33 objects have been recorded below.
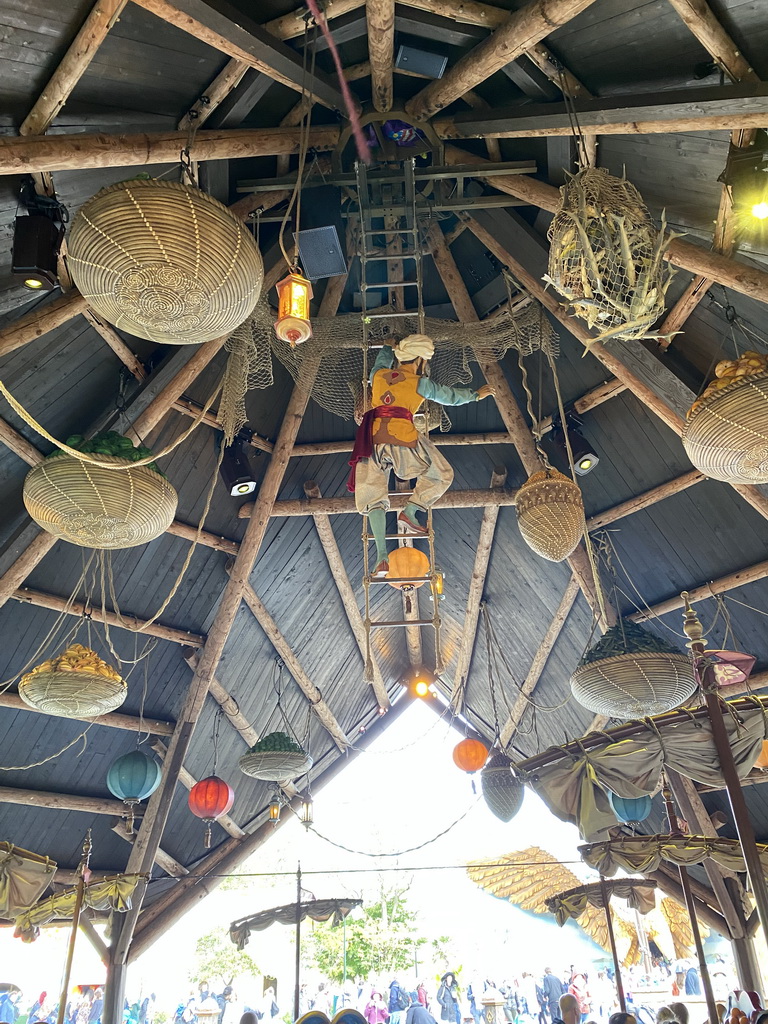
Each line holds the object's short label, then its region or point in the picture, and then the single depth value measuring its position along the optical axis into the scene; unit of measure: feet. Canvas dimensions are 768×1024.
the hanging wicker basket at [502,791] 23.17
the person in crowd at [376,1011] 37.52
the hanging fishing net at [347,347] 16.49
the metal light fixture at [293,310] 11.03
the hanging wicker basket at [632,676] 15.60
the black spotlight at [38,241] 12.03
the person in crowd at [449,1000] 41.32
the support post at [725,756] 11.27
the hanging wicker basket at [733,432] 11.07
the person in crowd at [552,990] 37.14
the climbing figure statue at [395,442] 15.78
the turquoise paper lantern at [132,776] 21.53
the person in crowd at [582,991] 39.50
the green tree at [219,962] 52.26
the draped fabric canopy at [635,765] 14.62
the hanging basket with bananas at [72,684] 15.90
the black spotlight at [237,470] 21.79
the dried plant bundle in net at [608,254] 10.57
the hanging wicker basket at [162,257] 9.05
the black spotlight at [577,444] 20.90
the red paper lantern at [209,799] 23.80
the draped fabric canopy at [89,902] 22.93
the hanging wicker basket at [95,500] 13.03
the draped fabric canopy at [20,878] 20.84
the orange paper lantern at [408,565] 17.28
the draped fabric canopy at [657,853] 19.92
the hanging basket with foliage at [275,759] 23.91
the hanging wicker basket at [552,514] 16.34
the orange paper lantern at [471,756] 25.11
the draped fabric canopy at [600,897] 26.32
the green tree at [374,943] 49.60
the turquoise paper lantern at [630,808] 21.42
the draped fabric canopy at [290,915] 28.66
